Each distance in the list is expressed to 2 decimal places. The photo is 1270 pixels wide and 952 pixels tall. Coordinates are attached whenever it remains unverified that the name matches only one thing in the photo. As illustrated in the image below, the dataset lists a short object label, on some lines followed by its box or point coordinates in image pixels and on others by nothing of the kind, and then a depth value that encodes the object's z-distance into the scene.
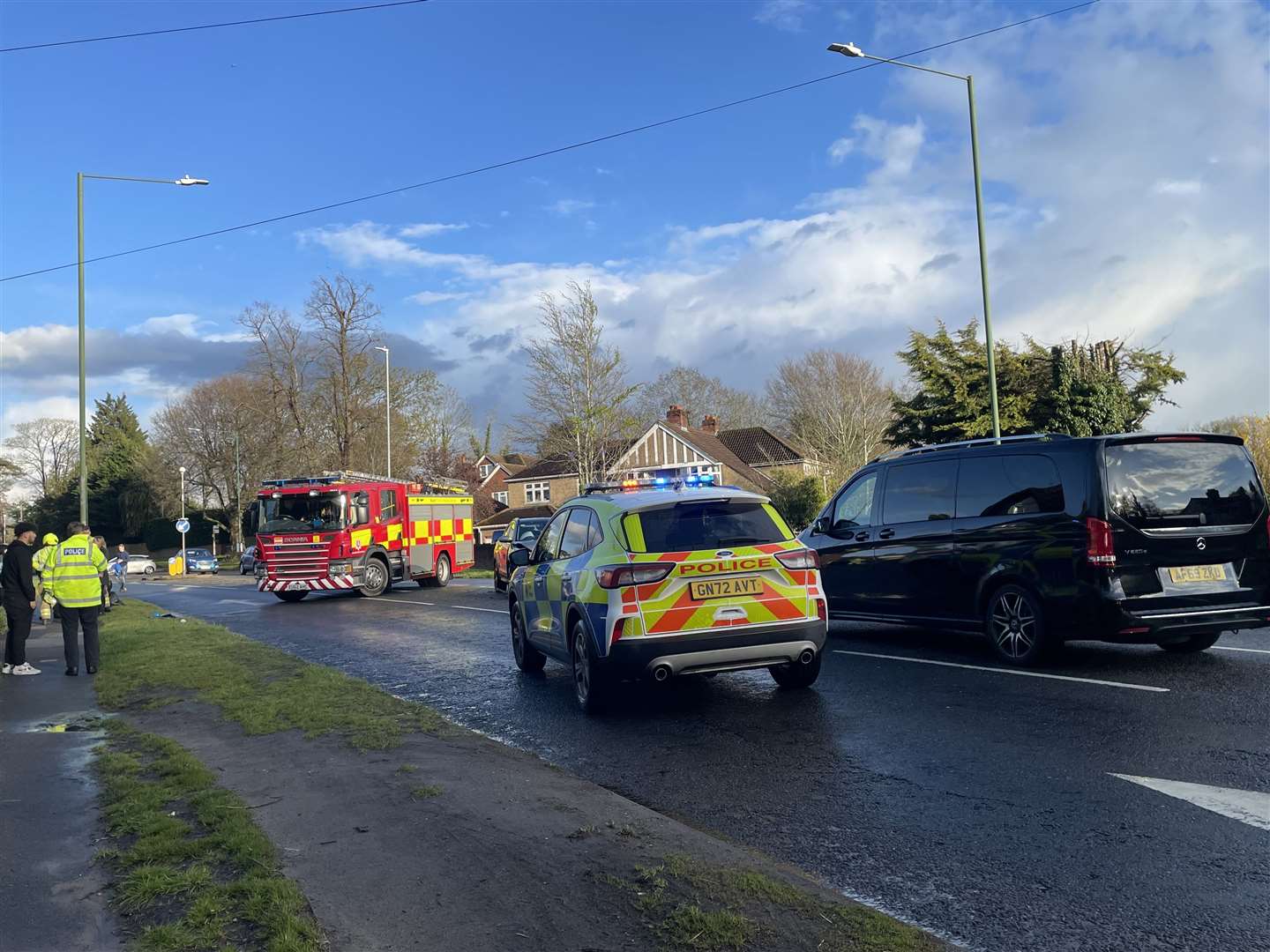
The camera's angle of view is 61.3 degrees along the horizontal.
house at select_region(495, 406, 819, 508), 57.72
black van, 8.62
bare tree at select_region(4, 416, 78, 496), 85.69
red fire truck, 23.83
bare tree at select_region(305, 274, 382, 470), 56.22
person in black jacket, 12.56
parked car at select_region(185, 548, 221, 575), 57.47
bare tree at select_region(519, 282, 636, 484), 35.22
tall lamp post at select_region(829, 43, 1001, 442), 18.67
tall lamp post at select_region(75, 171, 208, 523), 20.92
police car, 7.88
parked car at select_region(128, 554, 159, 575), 56.97
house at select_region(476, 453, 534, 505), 85.31
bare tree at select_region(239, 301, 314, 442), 60.41
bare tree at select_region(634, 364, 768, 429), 70.50
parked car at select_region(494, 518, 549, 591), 24.02
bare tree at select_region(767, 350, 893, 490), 47.53
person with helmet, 14.18
